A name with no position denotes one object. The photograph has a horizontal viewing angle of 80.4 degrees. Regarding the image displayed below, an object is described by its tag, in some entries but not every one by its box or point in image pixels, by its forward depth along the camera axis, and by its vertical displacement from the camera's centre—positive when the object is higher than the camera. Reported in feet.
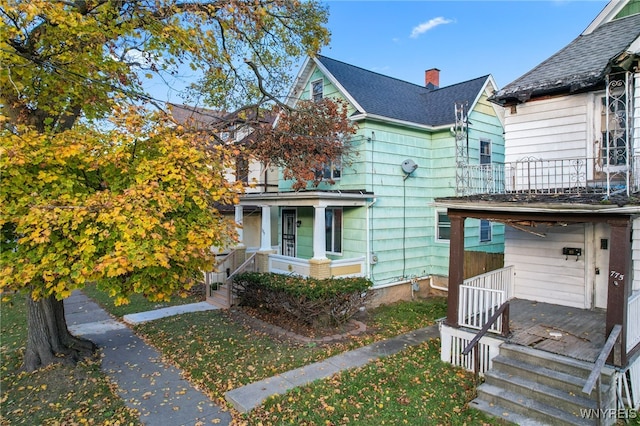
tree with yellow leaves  15.37 +2.34
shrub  31.35 -7.37
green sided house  39.55 +2.41
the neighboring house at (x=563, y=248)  18.88 -2.55
